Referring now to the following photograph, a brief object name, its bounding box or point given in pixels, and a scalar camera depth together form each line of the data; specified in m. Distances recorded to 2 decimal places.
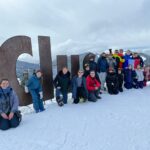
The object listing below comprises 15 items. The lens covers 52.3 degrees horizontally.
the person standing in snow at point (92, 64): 6.48
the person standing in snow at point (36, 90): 5.07
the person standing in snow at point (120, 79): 6.77
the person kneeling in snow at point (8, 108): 3.97
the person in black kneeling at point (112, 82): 6.53
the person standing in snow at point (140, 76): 7.18
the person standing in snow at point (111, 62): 6.81
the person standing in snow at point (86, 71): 6.12
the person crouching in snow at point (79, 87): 5.61
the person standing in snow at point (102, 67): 6.70
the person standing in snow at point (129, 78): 7.08
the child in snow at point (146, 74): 7.45
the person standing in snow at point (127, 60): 7.13
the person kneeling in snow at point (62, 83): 5.57
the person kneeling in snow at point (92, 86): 5.77
